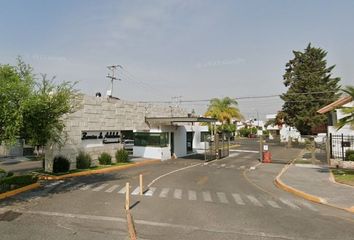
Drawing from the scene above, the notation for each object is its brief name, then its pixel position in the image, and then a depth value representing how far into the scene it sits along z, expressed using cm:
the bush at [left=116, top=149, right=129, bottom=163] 2814
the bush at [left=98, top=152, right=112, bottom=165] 2615
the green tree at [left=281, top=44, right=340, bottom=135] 5798
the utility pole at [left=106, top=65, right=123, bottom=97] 4319
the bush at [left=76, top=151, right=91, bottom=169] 2392
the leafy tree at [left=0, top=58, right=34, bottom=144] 1338
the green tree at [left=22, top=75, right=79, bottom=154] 1471
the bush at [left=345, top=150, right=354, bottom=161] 2558
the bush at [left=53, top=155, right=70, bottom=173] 2139
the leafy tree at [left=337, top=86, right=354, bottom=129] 2040
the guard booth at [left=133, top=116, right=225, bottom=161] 3275
